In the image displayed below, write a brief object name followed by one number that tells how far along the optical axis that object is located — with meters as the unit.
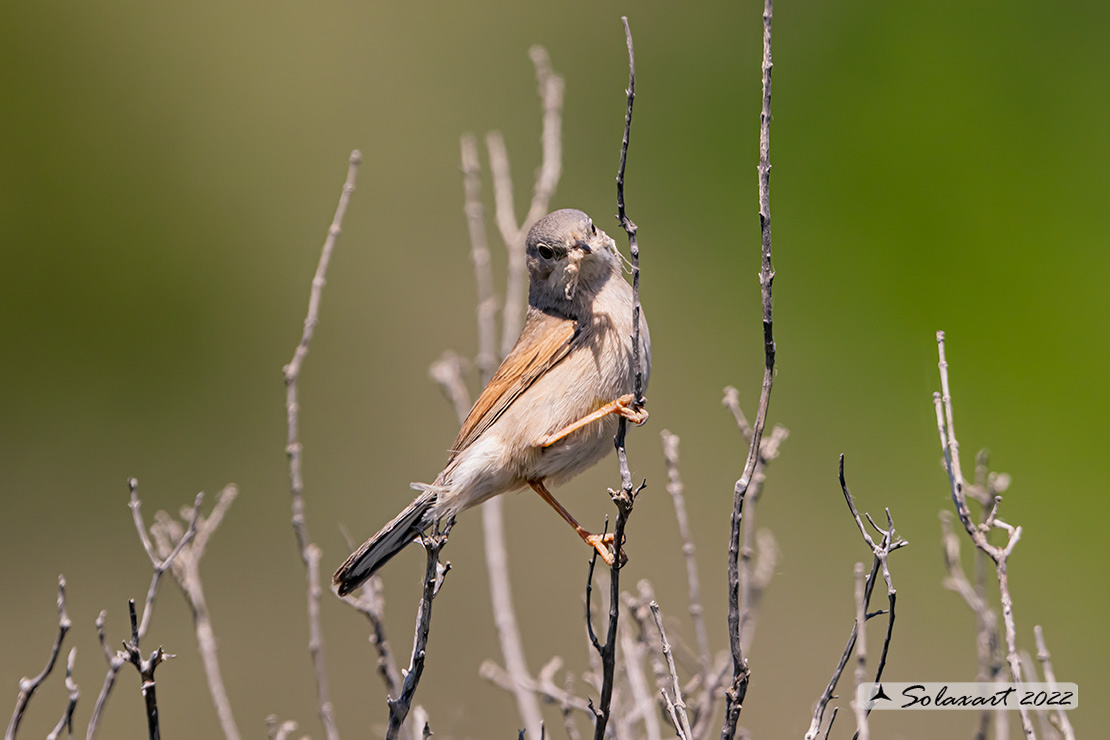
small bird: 7.83
